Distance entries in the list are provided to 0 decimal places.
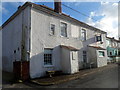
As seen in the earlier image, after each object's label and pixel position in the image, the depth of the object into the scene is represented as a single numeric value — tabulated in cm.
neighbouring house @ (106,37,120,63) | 2508
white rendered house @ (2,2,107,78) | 1025
